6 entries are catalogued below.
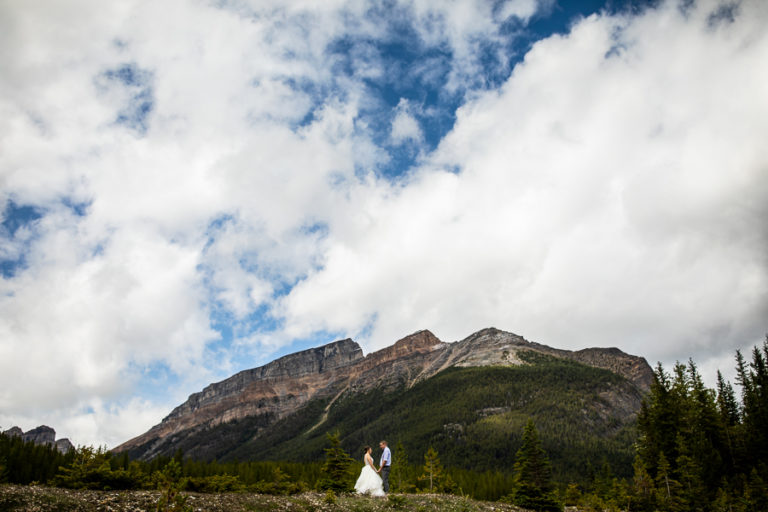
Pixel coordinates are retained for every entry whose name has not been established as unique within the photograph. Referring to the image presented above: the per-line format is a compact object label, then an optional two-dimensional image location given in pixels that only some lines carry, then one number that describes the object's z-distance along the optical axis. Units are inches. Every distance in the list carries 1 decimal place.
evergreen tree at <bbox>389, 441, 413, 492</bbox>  3026.6
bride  1107.3
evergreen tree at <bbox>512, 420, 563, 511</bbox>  1392.7
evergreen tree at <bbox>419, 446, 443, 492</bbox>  2226.9
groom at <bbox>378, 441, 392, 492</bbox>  1100.8
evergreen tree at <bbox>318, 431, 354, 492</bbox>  1196.7
